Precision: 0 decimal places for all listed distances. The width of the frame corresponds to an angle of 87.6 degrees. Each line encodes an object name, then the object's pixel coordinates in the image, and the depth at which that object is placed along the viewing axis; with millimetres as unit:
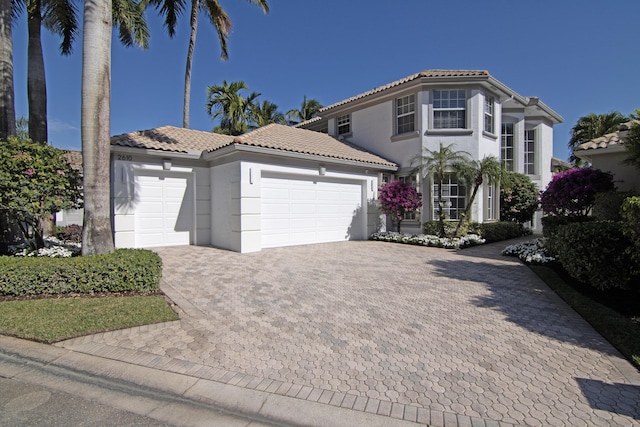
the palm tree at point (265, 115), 27438
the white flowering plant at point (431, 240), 12156
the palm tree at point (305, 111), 32406
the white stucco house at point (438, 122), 14141
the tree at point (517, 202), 16875
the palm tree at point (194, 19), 17688
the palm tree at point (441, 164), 12992
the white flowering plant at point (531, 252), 8959
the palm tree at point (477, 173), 12211
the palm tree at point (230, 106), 25094
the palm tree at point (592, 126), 21703
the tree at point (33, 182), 6793
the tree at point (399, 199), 13719
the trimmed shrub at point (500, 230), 13648
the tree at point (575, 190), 9711
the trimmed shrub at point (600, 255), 5965
